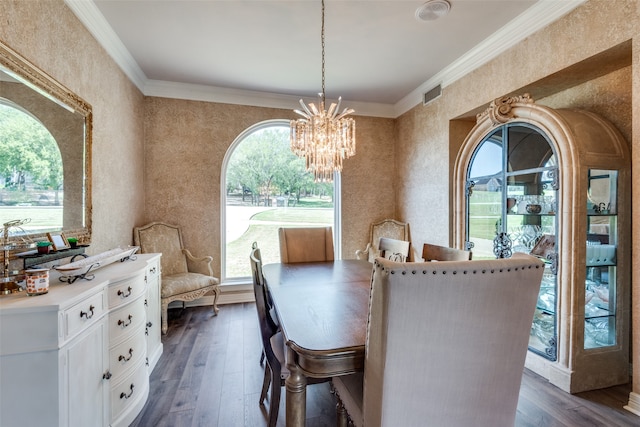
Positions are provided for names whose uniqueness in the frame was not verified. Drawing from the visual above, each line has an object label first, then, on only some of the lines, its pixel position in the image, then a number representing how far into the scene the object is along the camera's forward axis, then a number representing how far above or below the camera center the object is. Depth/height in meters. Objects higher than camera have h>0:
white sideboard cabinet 1.14 -0.66
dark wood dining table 1.11 -0.52
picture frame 1.71 -0.18
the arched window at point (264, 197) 4.01 +0.20
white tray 1.50 -0.30
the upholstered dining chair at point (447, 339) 0.92 -0.44
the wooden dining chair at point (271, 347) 1.57 -0.77
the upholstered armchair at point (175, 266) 3.04 -0.69
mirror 1.49 +0.34
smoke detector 2.16 +1.56
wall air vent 3.41 +1.43
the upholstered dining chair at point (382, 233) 4.18 -0.32
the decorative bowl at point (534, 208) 2.31 +0.02
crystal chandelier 2.21 +0.55
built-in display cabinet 1.99 -0.22
